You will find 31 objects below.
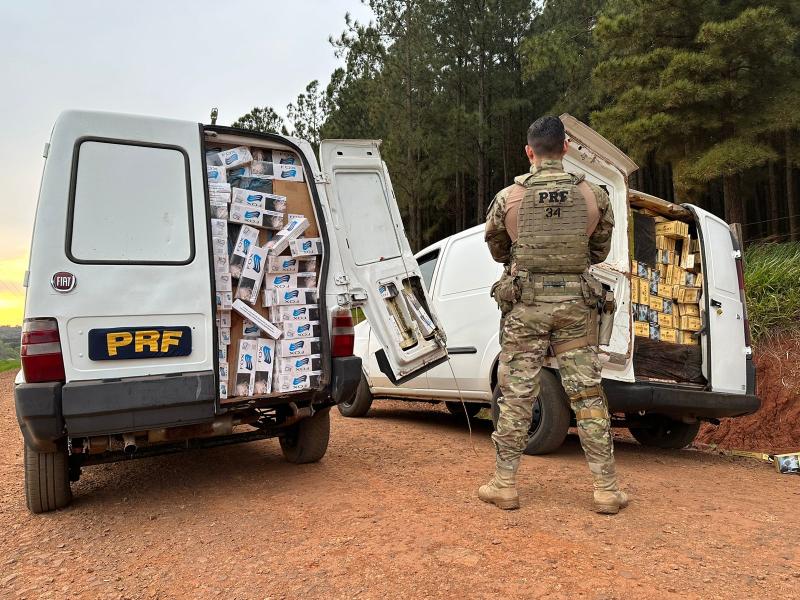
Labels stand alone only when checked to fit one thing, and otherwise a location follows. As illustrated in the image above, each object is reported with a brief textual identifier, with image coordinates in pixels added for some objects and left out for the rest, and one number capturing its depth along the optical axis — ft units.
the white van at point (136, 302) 10.53
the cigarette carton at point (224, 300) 12.18
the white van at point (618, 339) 14.89
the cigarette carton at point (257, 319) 12.42
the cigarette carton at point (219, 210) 12.45
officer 10.82
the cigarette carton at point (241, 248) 12.52
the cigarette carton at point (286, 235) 12.82
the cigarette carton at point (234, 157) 12.82
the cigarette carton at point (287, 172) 13.28
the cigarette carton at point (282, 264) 12.90
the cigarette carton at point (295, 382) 12.69
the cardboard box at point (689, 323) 17.81
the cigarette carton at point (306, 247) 13.05
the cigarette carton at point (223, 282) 12.18
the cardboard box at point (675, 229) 18.12
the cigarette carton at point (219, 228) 12.37
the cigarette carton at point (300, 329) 12.91
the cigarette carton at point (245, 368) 12.50
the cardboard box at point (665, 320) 18.06
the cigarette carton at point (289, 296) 12.84
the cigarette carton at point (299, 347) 12.84
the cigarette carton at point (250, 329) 12.69
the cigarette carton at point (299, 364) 12.80
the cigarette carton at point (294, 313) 12.89
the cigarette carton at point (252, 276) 12.53
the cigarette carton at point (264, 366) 12.60
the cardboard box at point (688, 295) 17.97
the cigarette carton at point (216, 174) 12.56
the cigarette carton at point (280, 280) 12.92
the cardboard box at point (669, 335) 18.03
